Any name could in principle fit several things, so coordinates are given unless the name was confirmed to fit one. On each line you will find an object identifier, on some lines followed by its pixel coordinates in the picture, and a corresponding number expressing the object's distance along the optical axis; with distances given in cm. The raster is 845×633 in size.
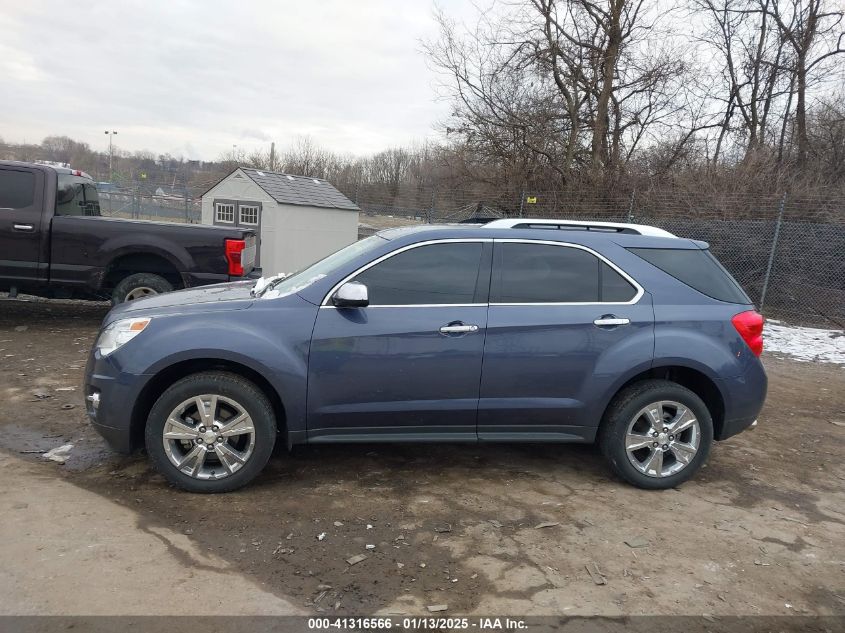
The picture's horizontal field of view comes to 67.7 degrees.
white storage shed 1359
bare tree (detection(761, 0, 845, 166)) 1736
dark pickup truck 742
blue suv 381
